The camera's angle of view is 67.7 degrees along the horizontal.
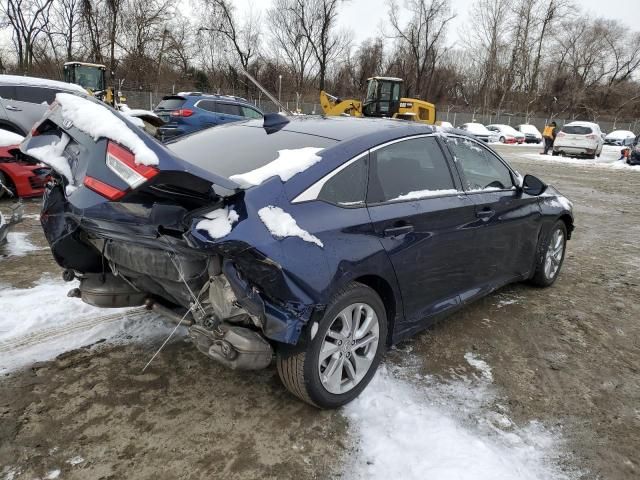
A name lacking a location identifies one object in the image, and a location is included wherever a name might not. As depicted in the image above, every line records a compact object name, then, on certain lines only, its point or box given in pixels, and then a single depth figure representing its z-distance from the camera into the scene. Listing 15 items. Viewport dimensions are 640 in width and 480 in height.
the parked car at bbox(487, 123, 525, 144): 35.12
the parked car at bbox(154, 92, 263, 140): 13.39
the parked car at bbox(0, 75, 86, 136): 9.10
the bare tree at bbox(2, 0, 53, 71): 40.62
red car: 6.61
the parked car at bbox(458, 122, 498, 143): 32.25
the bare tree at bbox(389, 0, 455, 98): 51.03
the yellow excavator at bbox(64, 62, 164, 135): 22.61
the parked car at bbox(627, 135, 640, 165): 20.05
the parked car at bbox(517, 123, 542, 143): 37.41
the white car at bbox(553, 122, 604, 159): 22.89
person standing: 24.75
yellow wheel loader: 20.83
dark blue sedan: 2.20
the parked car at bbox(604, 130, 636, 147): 37.56
